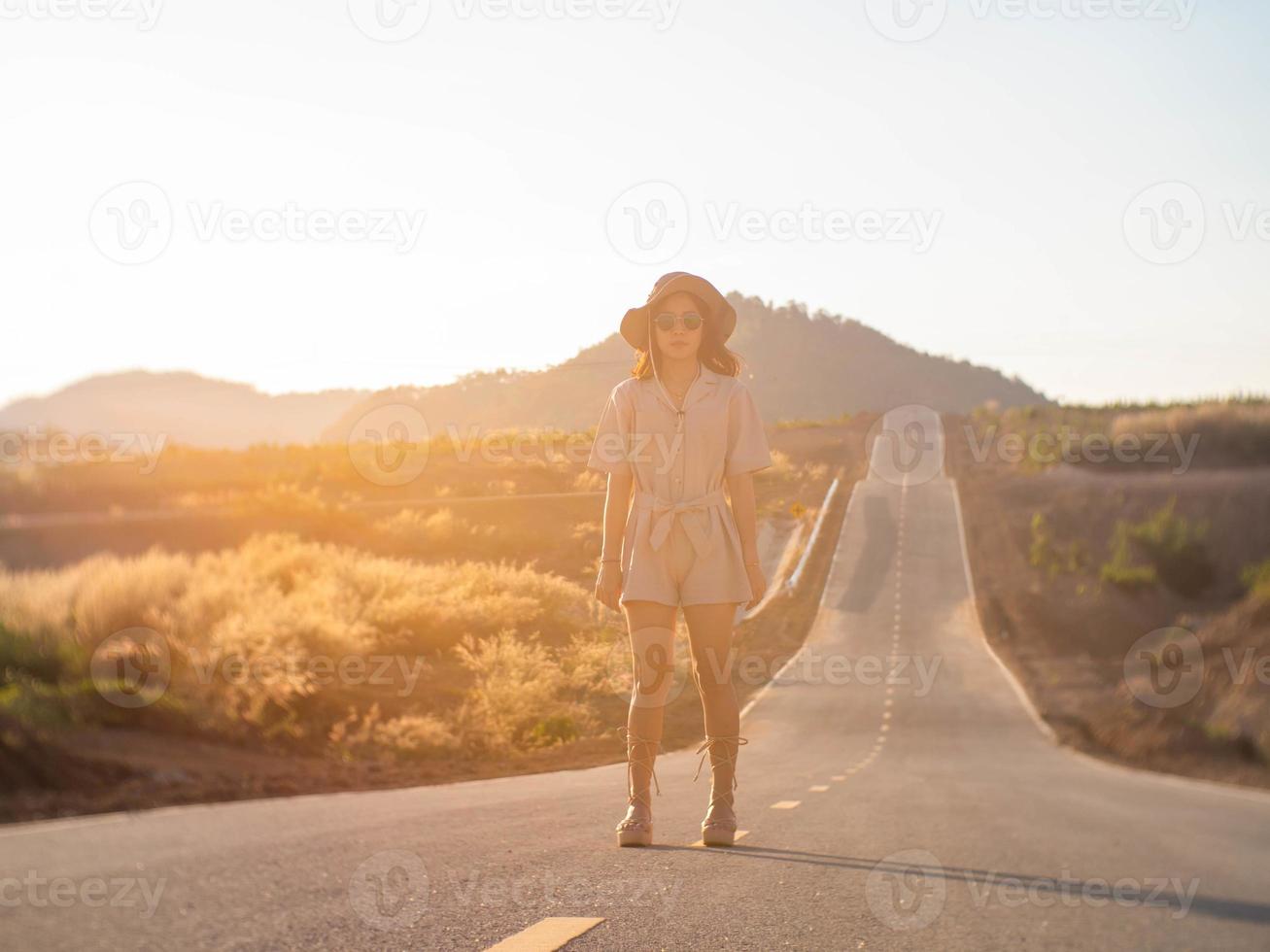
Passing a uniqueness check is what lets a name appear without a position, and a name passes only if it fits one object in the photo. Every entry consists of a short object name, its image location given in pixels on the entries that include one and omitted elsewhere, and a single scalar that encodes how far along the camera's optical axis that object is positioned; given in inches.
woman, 199.5
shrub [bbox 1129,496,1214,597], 1994.3
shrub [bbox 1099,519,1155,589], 1945.1
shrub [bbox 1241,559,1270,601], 1860.2
